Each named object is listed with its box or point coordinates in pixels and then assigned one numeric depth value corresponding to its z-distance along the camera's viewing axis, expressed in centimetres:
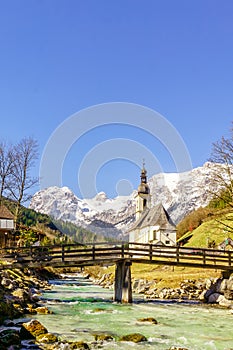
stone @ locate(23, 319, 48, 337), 1407
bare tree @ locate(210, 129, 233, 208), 2789
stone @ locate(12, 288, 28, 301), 2155
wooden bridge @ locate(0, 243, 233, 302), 2452
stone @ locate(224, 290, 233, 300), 2509
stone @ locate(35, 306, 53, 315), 1959
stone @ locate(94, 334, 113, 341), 1408
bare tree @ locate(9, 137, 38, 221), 3684
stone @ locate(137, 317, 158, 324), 1795
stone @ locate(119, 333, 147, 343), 1393
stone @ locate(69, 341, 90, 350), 1257
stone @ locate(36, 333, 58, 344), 1334
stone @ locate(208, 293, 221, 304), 2566
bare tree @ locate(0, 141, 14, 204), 3781
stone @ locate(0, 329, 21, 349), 1209
